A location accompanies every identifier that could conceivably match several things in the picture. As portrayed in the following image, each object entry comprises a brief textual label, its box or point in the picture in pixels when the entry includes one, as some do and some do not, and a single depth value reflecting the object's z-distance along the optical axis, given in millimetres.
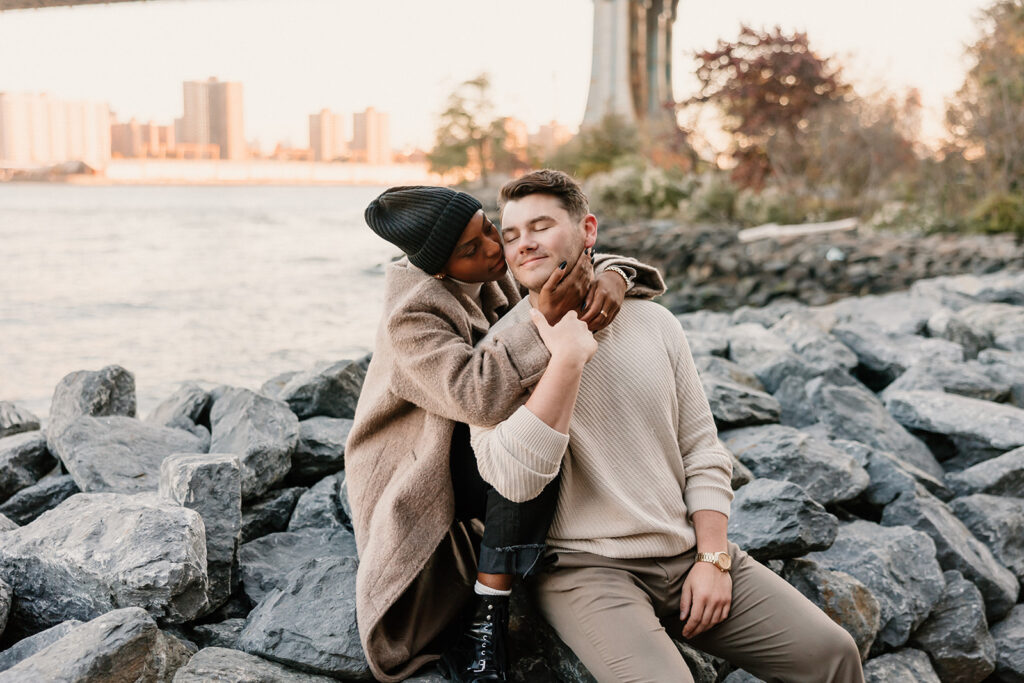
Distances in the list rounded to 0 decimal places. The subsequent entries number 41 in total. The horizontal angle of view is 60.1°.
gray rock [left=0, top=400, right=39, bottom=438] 3365
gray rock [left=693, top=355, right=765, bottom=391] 3824
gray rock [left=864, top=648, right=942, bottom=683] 2376
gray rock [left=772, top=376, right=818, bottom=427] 3697
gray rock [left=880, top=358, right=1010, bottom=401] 3912
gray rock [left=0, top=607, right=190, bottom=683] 1567
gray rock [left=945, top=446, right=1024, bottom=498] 3168
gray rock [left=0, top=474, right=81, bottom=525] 2641
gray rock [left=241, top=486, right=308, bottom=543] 2625
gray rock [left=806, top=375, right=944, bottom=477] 3395
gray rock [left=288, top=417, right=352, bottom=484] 2875
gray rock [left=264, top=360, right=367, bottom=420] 3287
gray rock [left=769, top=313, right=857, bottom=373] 4262
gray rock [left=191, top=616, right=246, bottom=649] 2043
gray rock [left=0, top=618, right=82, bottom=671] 1831
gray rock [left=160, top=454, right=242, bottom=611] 2178
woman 1778
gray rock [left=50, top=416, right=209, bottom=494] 2598
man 1701
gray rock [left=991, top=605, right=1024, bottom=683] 2621
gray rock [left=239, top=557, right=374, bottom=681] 1922
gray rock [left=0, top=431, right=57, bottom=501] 2756
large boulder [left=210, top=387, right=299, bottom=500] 2656
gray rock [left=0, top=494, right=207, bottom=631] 1860
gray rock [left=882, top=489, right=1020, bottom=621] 2756
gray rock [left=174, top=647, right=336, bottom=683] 1748
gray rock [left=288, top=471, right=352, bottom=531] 2633
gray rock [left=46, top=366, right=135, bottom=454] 3074
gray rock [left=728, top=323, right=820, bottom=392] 4023
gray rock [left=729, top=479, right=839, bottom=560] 2350
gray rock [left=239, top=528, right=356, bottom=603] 2307
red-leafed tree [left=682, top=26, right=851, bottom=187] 14562
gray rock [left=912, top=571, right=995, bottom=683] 2559
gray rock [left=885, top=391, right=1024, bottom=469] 3363
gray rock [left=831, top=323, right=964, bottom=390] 4484
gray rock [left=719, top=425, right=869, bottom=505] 2818
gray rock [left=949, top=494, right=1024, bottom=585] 2947
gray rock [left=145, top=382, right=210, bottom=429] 3273
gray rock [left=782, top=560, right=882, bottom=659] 2336
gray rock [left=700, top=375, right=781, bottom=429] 3234
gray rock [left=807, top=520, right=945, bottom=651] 2504
